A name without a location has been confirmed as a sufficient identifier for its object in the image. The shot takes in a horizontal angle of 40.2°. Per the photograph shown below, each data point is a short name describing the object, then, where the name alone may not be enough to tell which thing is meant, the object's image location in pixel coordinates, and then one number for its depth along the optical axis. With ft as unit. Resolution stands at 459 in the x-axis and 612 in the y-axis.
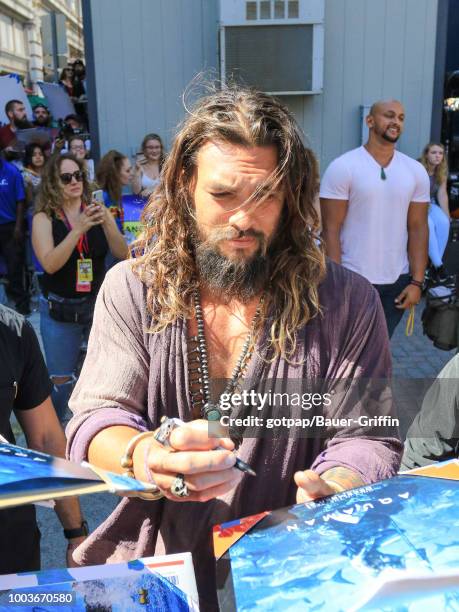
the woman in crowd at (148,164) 20.30
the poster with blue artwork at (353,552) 2.52
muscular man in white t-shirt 13.08
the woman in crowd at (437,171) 23.21
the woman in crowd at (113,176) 19.74
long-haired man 4.36
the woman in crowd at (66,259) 12.46
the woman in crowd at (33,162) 23.89
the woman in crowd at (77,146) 25.35
